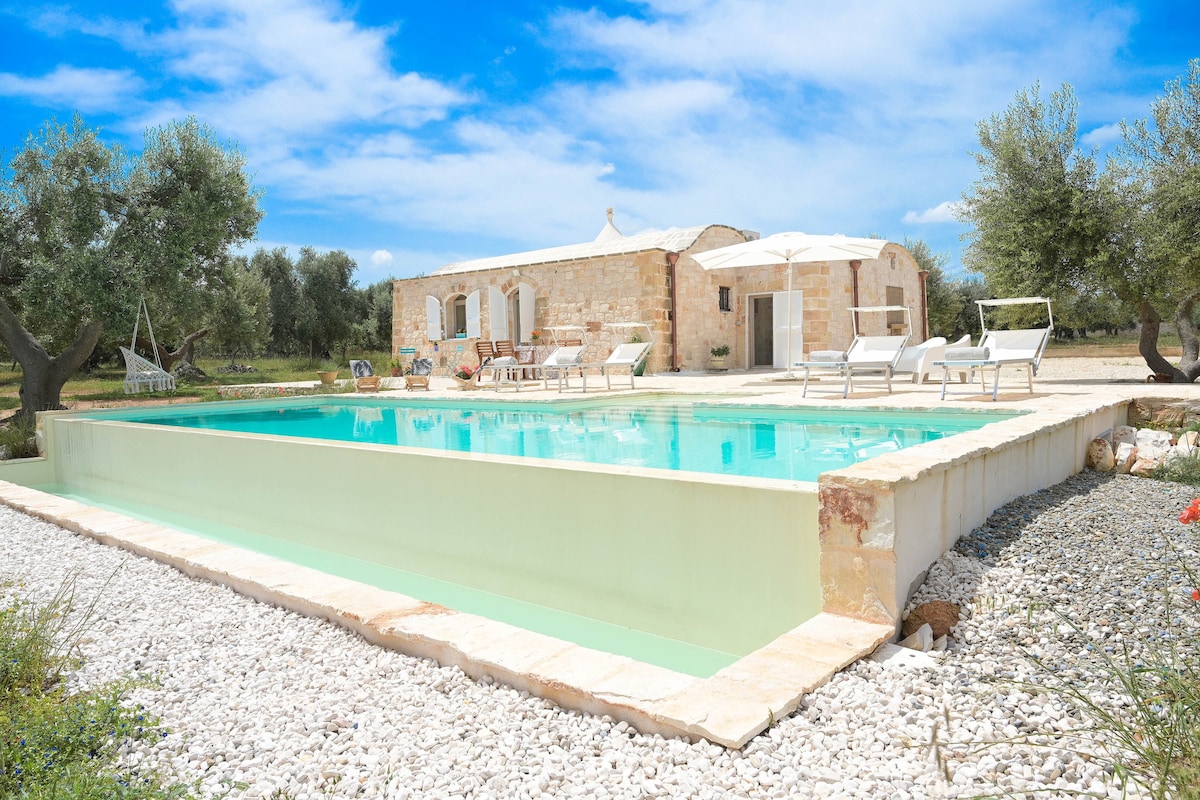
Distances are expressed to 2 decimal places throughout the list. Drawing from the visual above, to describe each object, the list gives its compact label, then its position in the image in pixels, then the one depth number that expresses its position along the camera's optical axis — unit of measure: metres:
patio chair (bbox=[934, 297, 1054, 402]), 7.02
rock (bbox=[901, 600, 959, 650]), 2.56
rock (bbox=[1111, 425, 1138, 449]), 5.68
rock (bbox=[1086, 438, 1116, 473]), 5.11
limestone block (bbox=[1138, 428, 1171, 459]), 5.12
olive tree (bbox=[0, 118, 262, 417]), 12.09
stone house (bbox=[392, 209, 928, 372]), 14.38
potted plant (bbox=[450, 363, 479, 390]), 13.68
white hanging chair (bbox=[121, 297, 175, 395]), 14.36
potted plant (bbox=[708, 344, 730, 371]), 15.47
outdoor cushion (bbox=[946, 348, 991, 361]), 7.16
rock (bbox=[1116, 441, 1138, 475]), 5.11
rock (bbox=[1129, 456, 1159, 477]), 4.96
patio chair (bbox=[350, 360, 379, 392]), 13.63
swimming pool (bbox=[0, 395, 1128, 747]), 2.17
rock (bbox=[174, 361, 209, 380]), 20.27
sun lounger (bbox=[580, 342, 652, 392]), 11.16
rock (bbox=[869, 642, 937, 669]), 2.27
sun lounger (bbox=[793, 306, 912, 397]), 8.24
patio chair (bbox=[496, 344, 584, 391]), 11.02
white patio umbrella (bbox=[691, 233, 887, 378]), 10.01
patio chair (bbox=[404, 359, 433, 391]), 13.25
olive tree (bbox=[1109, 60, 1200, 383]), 8.84
